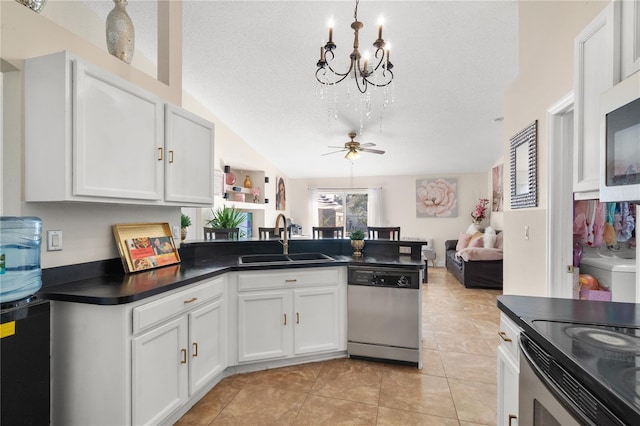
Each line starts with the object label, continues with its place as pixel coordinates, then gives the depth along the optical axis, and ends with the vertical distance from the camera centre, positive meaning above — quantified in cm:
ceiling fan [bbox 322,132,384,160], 452 +100
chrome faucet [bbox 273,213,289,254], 290 -31
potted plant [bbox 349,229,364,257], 284 -29
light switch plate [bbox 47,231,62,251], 161 -16
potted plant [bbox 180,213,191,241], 271 -11
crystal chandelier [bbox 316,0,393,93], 201 +116
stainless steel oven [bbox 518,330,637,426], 68 -48
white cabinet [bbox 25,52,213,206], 145 +41
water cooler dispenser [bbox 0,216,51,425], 119 -50
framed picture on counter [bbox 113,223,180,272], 198 -25
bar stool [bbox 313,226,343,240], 394 -24
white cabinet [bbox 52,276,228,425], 143 -75
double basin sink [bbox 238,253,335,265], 275 -43
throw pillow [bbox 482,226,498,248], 533 -46
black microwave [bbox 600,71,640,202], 94 +25
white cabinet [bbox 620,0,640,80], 101 +62
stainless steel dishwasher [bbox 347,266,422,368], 241 -84
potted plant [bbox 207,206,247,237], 446 -11
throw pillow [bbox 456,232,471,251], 594 -56
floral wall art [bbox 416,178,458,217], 708 +37
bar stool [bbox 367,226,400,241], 384 -25
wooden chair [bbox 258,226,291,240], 407 -29
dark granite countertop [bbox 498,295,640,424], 65 -39
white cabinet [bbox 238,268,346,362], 232 -82
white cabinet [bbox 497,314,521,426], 122 -69
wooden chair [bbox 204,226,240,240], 361 -25
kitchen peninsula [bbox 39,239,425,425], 144 -69
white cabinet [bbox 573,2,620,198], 109 +53
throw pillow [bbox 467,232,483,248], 554 -53
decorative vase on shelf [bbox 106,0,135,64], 197 +121
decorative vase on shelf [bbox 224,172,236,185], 518 +61
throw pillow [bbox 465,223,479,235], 614 -33
